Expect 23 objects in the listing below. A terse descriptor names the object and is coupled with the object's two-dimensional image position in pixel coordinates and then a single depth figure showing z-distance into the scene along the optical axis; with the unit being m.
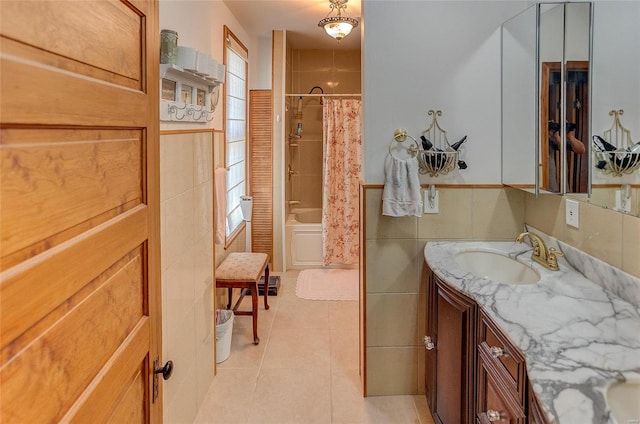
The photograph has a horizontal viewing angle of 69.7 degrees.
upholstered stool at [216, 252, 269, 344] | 3.25
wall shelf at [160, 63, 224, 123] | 2.00
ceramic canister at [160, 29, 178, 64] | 1.96
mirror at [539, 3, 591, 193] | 1.84
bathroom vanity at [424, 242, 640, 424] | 1.08
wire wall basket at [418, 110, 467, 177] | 2.35
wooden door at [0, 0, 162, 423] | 0.63
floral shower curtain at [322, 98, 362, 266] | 4.88
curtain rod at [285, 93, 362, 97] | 4.79
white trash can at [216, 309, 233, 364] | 3.00
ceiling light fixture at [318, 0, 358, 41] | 3.67
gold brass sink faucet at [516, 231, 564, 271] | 1.95
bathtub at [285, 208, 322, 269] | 5.02
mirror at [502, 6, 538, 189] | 2.18
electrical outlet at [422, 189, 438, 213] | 2.44
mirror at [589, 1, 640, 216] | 1.55
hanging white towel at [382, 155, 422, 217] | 2.31
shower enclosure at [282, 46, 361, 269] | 5.42
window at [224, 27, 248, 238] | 3.87
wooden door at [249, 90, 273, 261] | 4.79
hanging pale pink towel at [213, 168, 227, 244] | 2.99
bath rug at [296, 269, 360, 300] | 4.25
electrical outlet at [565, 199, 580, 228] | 1.94
